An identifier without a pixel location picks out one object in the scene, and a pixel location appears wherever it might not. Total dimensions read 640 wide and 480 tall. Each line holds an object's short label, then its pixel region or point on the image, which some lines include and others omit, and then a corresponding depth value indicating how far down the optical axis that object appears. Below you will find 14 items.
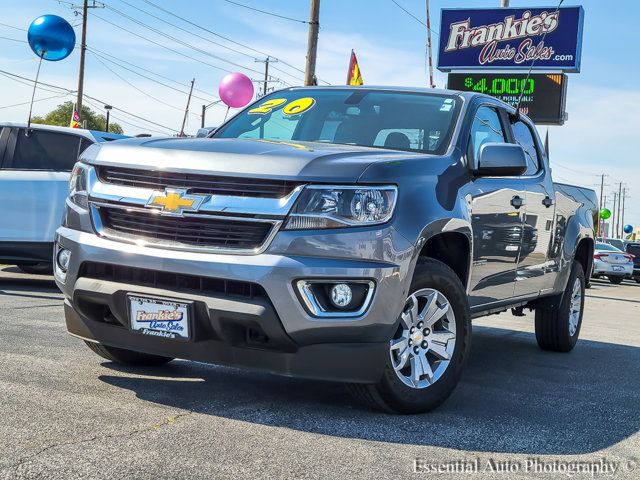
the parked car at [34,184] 9.56
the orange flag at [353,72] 16.78
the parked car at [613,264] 30.31
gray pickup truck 4.14
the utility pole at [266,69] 71.49
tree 83.19
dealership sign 25.94
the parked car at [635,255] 33.28
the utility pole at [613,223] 132.20
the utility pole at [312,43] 17.89
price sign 24.73
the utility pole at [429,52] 22.69
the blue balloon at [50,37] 12.94
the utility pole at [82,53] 40.72
